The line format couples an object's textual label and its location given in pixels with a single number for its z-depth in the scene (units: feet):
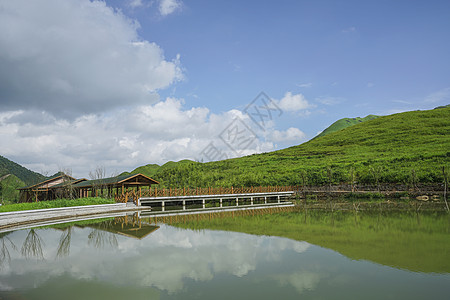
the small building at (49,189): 85.35
